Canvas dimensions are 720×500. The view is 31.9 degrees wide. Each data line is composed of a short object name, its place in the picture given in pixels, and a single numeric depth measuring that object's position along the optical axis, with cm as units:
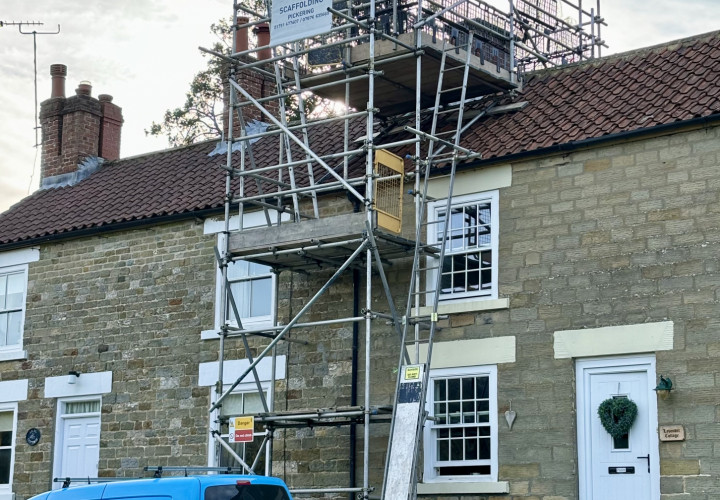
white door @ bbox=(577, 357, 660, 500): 1530
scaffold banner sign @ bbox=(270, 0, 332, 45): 1786
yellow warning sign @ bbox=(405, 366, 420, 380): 1614
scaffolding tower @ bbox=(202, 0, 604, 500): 1662
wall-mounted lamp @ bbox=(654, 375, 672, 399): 1502
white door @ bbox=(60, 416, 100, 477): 2081
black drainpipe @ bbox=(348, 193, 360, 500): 1770
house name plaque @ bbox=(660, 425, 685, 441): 1491
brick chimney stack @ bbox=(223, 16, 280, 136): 2312
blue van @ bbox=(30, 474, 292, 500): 1221
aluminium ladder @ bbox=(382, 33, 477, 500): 1573
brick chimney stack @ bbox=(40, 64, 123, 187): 2514
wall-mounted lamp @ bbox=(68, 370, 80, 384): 2119
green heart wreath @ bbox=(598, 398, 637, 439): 1538
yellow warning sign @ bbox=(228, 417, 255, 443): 1723
